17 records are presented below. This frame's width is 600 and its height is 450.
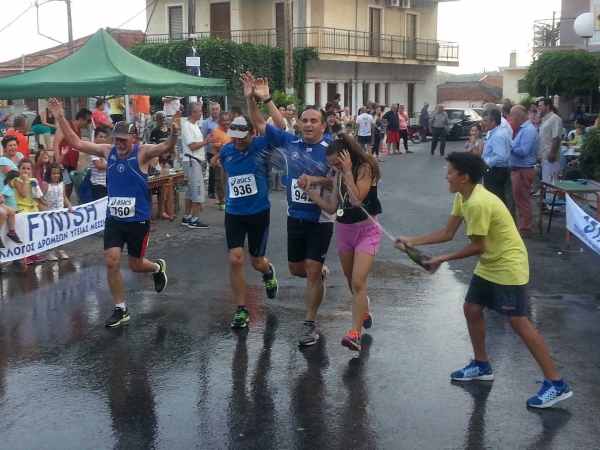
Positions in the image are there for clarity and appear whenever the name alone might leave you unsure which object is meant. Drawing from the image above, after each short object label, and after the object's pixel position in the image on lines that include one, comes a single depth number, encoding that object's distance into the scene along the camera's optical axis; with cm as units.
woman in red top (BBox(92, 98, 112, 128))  1555
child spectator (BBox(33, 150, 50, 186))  1080
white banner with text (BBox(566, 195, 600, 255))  891
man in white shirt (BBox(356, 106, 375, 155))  2308
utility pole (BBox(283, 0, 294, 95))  2681
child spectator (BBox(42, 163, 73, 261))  1051
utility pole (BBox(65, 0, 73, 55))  3536
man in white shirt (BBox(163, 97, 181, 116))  2012
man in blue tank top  723
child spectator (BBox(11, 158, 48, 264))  991
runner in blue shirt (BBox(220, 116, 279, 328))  709
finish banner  961
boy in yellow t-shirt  529
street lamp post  1844
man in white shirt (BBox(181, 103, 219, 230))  1275
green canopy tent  1348
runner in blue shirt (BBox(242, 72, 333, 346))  662
